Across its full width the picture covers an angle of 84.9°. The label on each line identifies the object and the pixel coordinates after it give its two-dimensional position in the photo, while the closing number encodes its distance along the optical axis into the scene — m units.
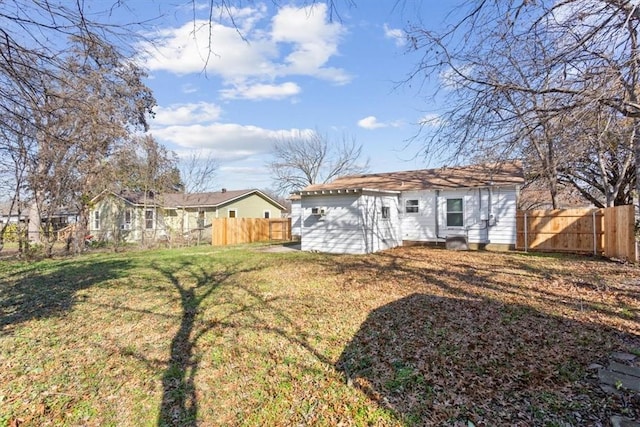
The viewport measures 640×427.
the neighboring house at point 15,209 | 13.22
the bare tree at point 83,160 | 12.61
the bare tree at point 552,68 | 4.30
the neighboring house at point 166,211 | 20.31
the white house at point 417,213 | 12.63
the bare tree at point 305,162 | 31.74
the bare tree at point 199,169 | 25.03
